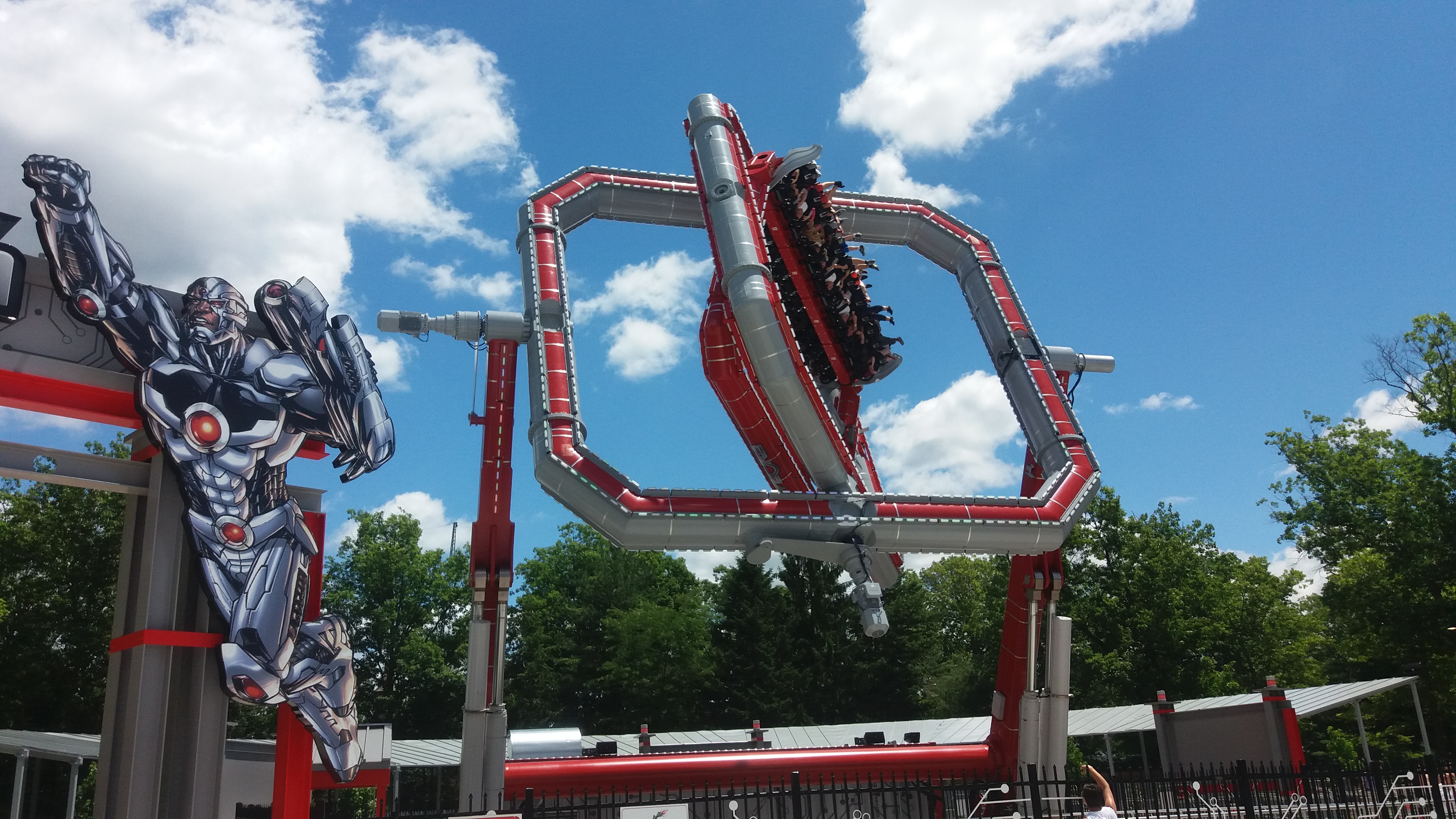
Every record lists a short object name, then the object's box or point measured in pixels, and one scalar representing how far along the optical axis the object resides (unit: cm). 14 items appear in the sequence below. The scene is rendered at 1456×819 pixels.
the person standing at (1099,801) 952
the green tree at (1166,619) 4566
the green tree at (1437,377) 3722
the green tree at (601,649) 5147
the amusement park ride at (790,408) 1583
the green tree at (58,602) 3978
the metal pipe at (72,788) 2684
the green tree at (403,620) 5072
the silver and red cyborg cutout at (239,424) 1523
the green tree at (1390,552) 3622
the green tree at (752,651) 4875
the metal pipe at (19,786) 2444
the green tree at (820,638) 5025
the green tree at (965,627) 5334
